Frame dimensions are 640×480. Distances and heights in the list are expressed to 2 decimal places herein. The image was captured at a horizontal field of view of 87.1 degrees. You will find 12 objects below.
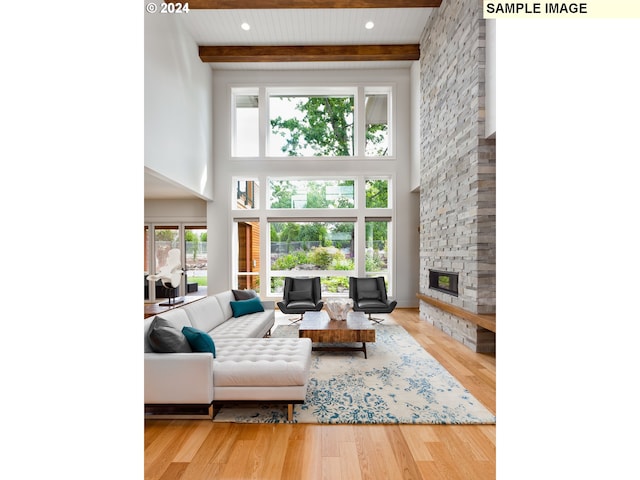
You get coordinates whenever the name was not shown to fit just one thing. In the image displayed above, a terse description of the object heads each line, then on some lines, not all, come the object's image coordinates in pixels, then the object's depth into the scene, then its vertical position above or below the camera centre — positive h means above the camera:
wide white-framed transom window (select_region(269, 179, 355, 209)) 7.66 +1.08
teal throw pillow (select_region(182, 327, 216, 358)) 2.63 -0.76
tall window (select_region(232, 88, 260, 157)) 7.80 +2.80
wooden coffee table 3.81 -1.01
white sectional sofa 2.40 -0.95
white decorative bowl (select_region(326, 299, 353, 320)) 4.39 -0.85
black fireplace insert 4.79 -0.59
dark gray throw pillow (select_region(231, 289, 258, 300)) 5.12 -0.78
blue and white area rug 2.47 -1.29
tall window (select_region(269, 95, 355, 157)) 7.73 +2.71
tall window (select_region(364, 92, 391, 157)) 7.70 +2.68
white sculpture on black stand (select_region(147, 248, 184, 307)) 4.95 -0.42
